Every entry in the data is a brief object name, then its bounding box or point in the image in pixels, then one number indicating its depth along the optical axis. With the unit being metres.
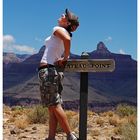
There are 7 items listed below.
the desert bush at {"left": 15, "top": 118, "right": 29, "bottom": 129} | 7.46
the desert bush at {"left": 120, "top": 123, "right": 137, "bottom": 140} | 5.81
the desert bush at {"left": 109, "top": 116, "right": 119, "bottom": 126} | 8.31
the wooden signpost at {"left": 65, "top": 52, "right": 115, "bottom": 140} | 4.39
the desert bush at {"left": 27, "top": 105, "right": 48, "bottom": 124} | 8.30
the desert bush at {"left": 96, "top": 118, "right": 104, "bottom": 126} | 8.41
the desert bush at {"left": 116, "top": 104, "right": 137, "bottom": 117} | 11.02
